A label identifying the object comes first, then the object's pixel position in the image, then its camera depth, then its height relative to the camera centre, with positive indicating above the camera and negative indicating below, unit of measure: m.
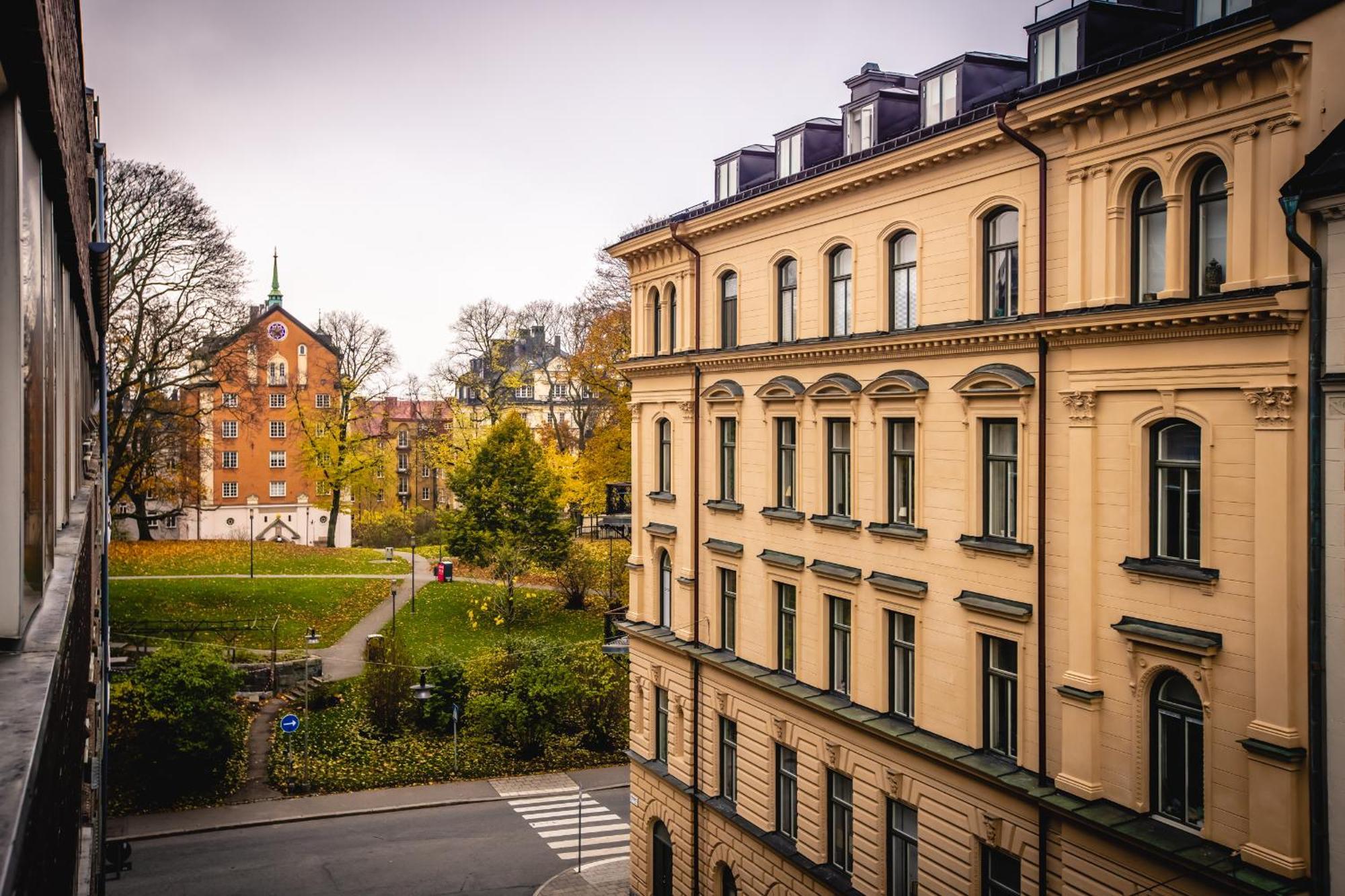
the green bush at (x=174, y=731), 30.86 -7.83
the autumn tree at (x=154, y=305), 38.28 +5.18
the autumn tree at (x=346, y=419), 62.62 +1.80
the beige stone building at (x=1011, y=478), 12.09 -0.42
